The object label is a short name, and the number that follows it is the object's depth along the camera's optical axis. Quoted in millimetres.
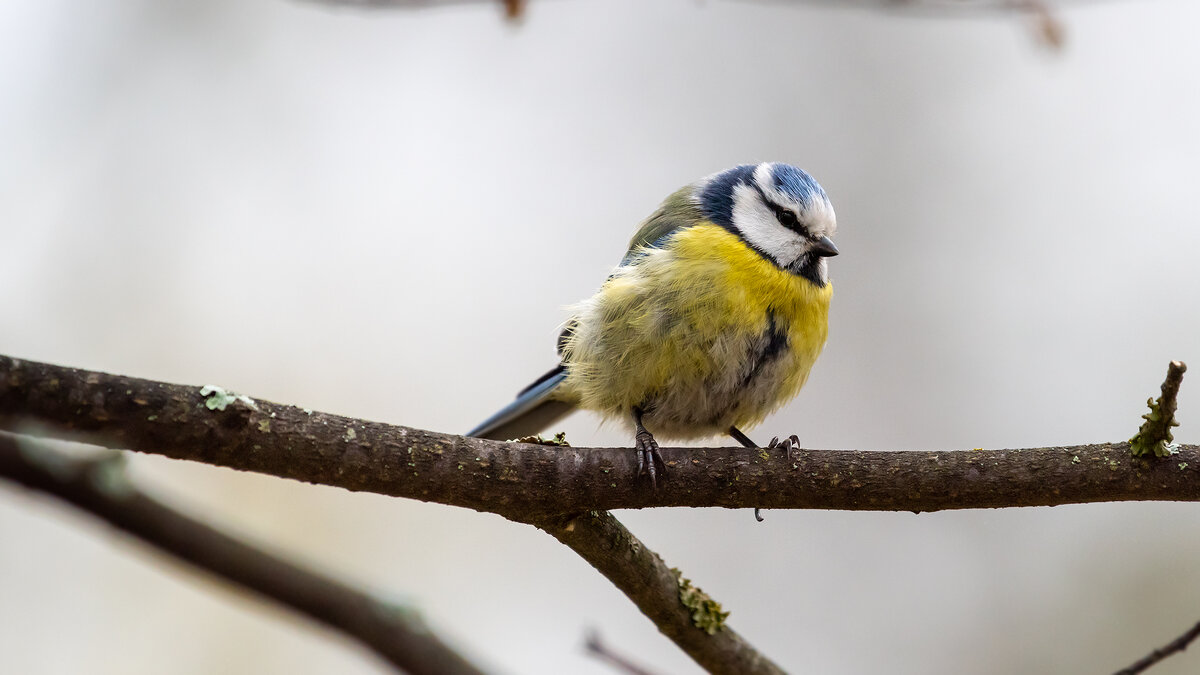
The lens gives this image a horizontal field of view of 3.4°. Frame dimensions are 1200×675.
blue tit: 4152
